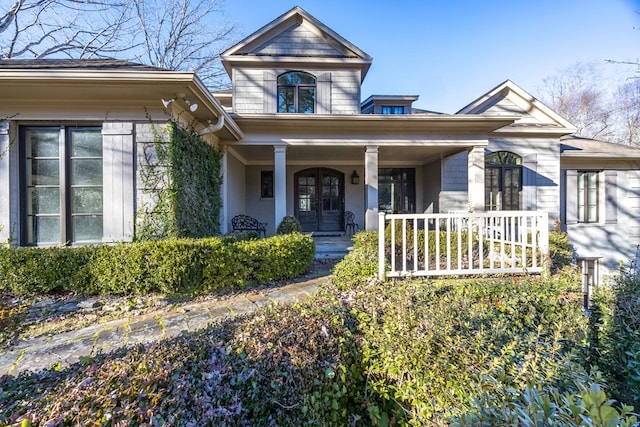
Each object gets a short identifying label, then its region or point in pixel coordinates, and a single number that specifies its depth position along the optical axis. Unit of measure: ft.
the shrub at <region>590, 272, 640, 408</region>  5.24
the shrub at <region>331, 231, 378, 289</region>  12.48
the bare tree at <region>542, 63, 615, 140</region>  65.26
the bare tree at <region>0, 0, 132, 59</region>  39.47
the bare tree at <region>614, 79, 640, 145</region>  50.16
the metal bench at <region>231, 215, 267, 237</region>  25.98
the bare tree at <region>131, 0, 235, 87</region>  50.78
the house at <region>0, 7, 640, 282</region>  14.74
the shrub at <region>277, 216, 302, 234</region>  21.40
